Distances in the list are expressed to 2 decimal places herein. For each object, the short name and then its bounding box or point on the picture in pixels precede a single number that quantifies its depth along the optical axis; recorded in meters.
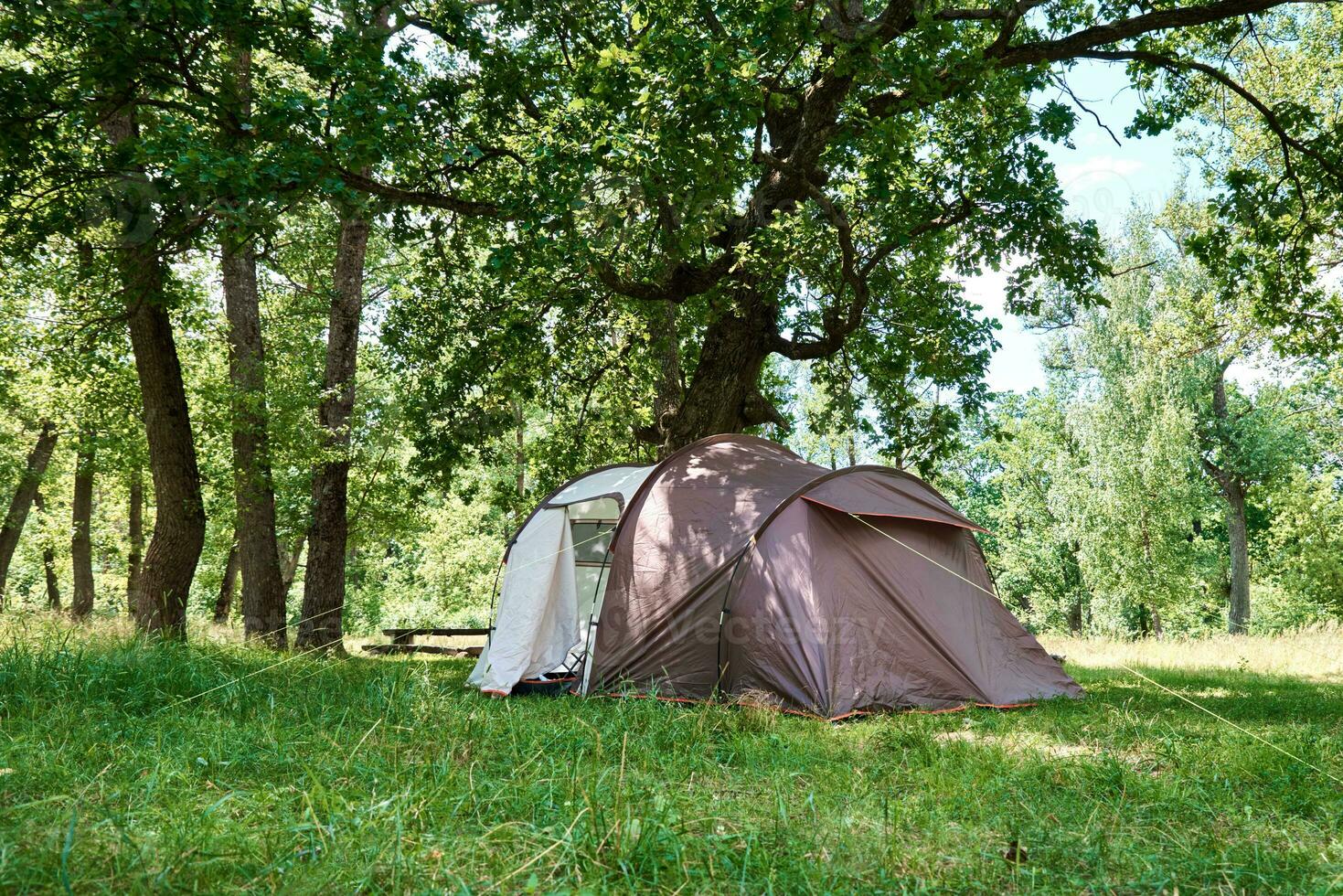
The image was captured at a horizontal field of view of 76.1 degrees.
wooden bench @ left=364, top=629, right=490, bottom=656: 12.34
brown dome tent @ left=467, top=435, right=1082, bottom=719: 6.69
